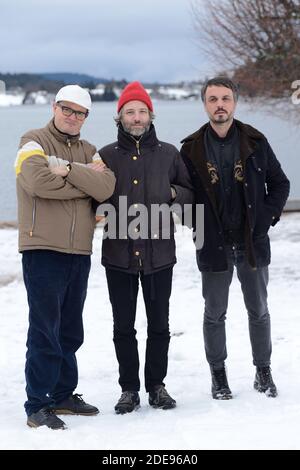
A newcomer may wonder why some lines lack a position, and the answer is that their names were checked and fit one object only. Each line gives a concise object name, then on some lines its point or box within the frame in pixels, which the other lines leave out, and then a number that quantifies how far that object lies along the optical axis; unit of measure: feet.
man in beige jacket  16.40
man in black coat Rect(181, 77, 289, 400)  17.76
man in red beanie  17.31
